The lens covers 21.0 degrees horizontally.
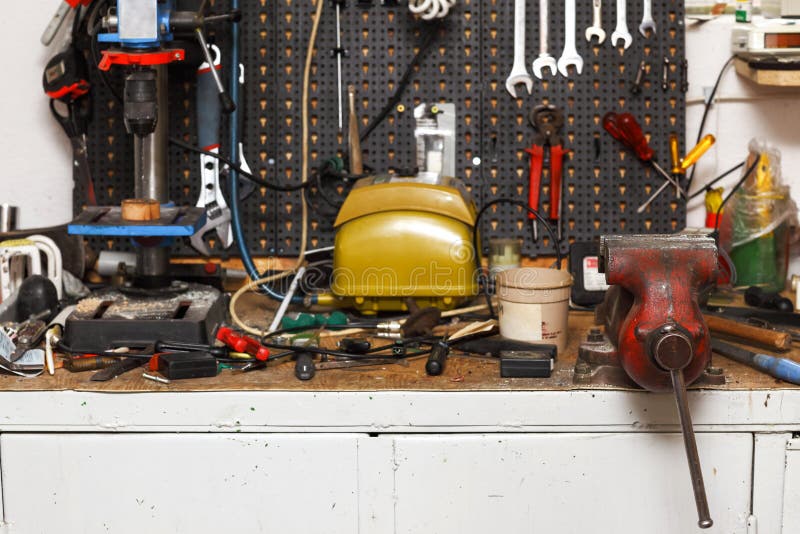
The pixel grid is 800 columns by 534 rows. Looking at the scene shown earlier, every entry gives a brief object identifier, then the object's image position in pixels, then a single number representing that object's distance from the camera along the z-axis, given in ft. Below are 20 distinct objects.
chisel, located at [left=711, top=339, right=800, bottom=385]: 8.31
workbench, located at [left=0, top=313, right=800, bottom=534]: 8.31
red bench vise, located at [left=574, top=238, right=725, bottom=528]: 8.05
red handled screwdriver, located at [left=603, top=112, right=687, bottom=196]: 9.63
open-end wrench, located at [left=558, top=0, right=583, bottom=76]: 9.68
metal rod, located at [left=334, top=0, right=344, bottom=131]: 9.70
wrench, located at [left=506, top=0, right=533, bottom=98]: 9.70
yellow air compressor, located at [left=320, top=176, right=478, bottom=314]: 9.10
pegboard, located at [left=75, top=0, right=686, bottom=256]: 9.72
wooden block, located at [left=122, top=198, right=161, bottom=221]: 8.85
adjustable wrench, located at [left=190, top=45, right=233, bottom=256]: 9.70
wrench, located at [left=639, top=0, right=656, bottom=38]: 9.68
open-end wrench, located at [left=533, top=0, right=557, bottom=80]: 9.69
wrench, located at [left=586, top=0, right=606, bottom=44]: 9.68
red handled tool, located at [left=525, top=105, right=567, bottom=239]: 9.70
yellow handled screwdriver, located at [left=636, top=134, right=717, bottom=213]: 9.57
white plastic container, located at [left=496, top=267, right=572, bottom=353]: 8.74
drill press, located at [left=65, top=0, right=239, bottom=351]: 8.71
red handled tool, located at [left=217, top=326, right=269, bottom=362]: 8.58
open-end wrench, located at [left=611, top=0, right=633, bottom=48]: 9.68
